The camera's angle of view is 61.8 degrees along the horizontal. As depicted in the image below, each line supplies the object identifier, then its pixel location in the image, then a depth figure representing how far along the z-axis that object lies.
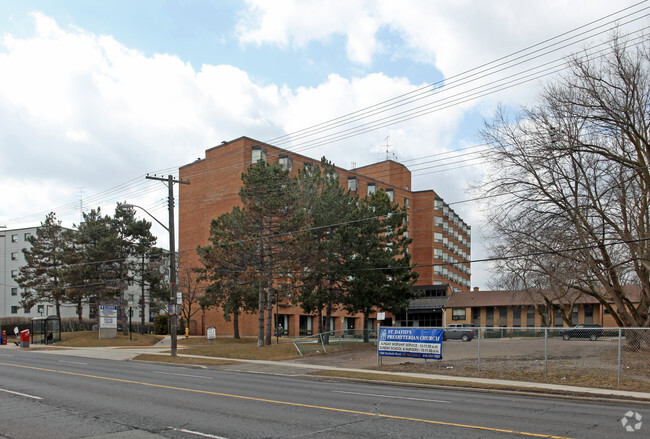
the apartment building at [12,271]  86.38
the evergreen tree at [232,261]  35.41
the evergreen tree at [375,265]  39.59
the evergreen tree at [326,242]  38.81
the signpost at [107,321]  48.16
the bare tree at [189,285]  60.03
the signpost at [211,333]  40.89
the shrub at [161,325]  65.38
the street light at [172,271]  30.09
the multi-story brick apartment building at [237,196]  65.75
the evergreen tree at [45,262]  59.59
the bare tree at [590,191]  24.28
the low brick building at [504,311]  68.62
